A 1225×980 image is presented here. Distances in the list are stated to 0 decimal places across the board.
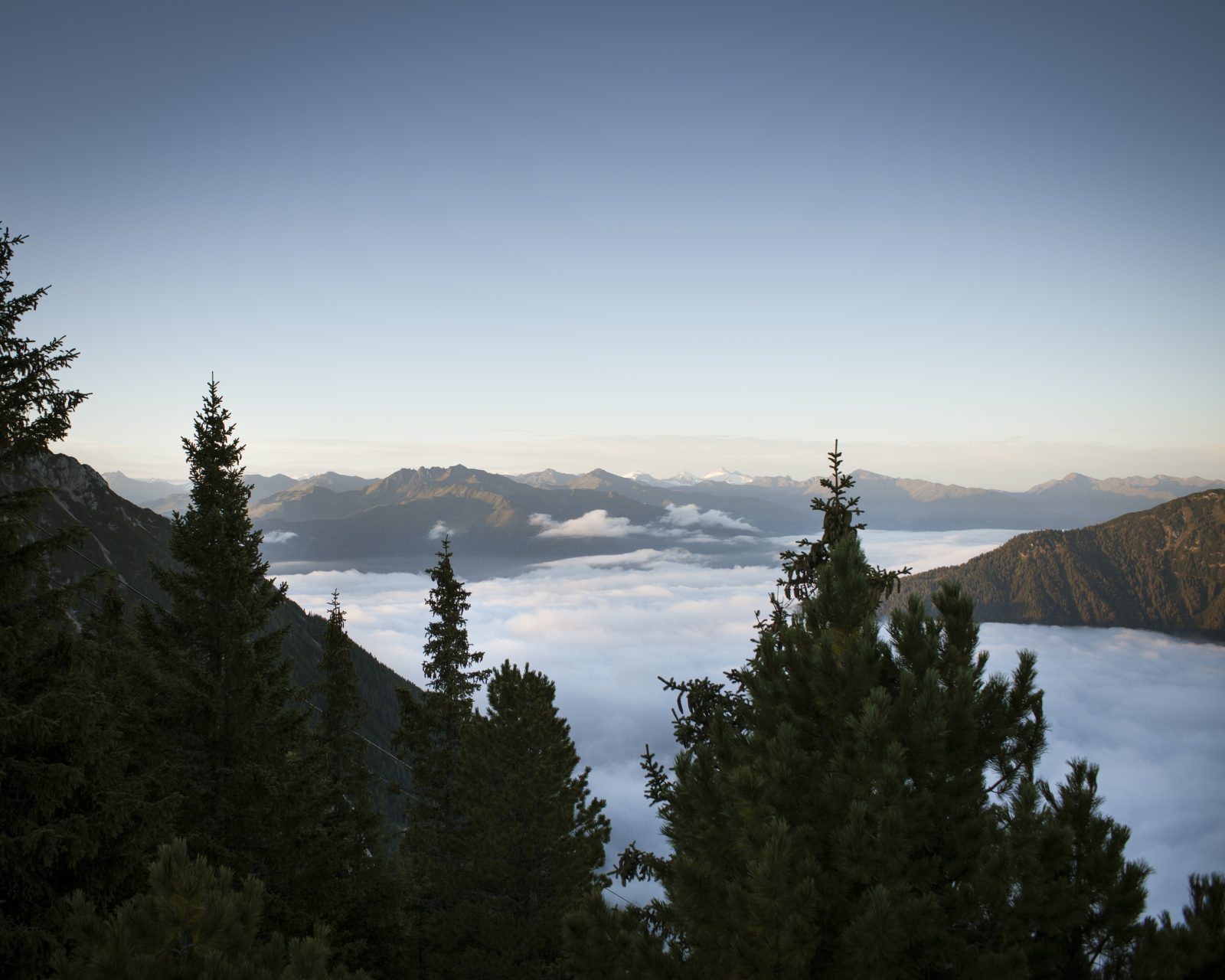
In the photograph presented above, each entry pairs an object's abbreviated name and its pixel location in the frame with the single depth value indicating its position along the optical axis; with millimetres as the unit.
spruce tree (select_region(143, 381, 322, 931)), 13805
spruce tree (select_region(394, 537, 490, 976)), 25453
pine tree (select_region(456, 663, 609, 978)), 18719
